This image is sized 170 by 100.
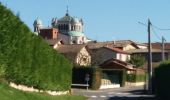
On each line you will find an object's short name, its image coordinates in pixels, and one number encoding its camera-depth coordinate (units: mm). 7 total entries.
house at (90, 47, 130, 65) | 113525
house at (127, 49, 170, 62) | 121062
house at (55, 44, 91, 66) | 99875
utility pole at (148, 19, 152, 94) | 48031
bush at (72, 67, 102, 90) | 59594
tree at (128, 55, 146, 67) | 110625
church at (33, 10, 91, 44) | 181838
